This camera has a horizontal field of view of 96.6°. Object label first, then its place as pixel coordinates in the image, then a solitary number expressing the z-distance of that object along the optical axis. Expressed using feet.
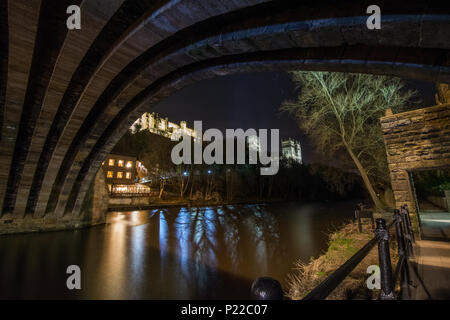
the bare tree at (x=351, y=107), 37.35
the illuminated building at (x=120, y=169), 132.16
